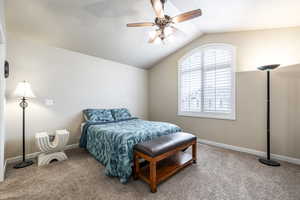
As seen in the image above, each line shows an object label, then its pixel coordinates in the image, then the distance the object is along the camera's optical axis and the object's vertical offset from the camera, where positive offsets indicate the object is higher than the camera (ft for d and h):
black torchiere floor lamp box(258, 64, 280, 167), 8.09 -2.33
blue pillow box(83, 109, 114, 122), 10.78 -1.26
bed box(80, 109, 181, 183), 6.57 -2.16
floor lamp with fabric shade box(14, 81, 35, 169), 7.89 +0.41
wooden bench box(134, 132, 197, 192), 6.02 -2.67
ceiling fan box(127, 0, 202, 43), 5.93 +3.92
